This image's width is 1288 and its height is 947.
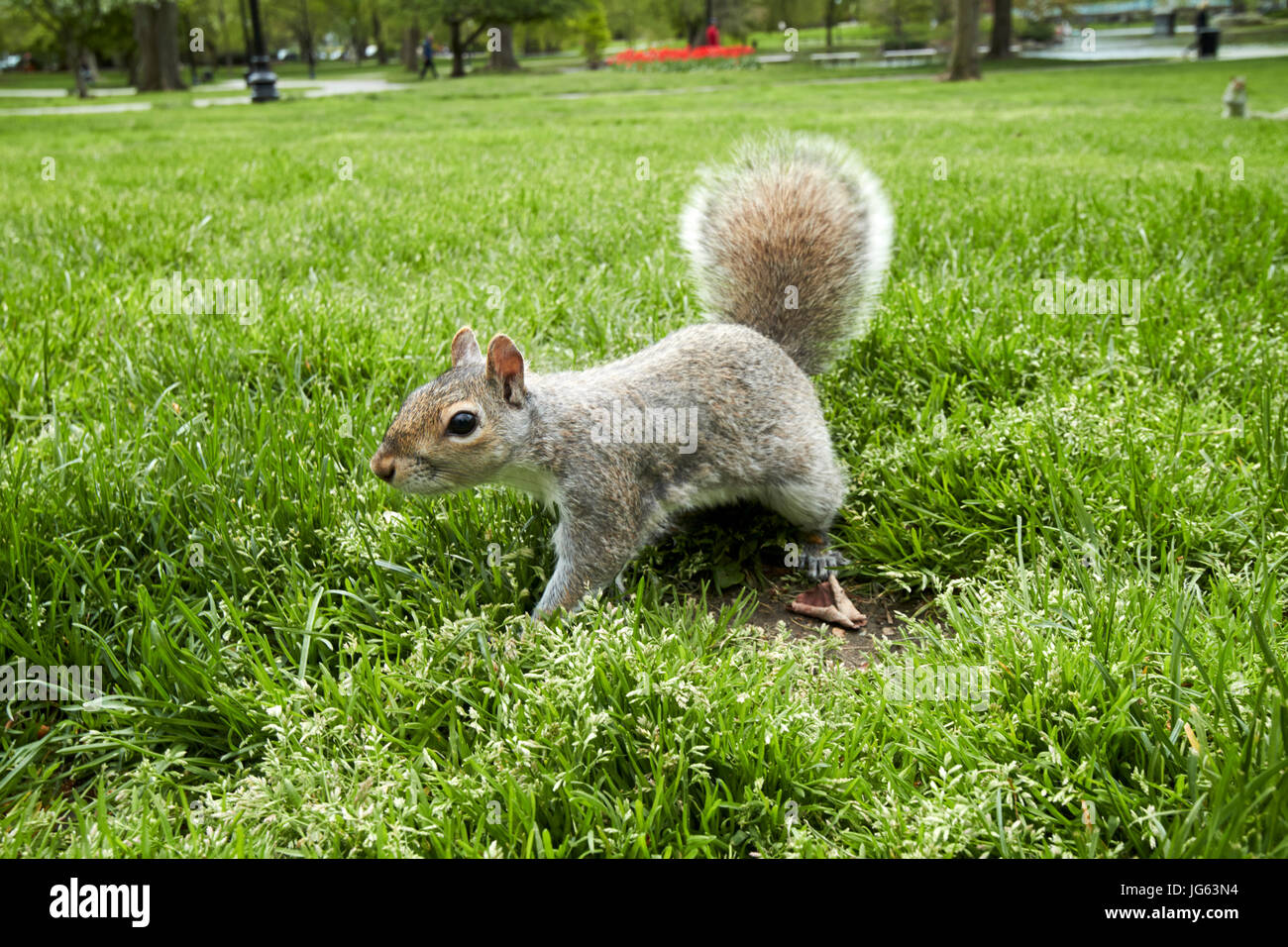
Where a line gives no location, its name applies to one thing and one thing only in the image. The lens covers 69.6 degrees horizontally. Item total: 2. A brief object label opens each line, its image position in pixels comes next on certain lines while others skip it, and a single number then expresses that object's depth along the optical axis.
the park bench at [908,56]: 31.20
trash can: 27.30
